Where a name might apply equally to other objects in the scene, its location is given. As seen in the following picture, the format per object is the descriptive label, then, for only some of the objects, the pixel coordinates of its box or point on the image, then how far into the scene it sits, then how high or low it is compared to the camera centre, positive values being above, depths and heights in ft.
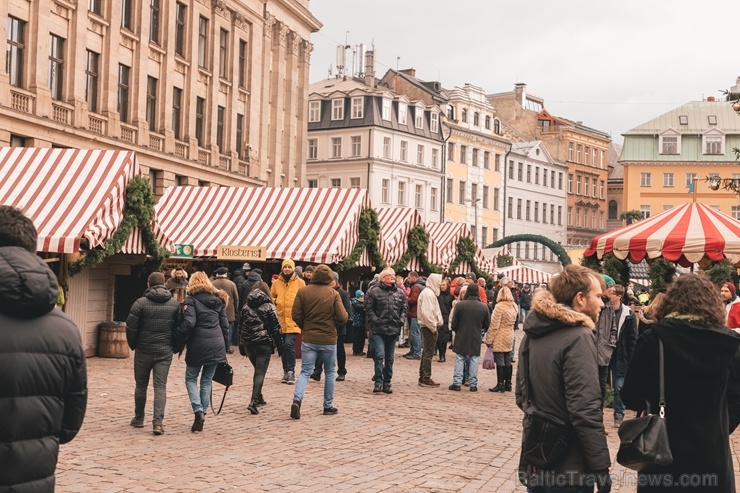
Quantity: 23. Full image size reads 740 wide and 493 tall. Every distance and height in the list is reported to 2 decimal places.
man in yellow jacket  49.90 -2.49
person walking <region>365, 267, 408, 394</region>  50.24 -3.05
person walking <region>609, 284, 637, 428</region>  40.63 -2.66
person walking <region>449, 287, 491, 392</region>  53.47 -3.69
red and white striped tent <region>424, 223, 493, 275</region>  113.70 +2.43
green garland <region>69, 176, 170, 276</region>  59.16 +1.56
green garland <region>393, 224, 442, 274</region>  95.81 +1.12
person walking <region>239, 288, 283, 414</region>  40.75 -3.16
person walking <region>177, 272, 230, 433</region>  35.50 -2.95
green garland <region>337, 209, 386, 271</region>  81.97 +1.65
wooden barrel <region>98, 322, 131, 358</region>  64.23 -5.76
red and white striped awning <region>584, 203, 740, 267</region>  50.19 +1.53
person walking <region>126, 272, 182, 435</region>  35.12 -2.82
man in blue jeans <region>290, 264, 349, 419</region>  41.09 -2.58
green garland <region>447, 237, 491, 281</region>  115.03 +0.99
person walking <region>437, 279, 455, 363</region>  74.23 -3.97
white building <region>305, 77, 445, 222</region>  215.72 +25.71
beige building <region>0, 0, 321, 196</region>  96.63 +20.59
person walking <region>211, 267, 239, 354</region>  64.95 -2.31
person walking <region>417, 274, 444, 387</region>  55.21 -3.65
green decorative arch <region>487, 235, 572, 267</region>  154.51 +3.87
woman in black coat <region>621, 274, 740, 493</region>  15.89 -1.88
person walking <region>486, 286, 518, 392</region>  53.47 -3.71
